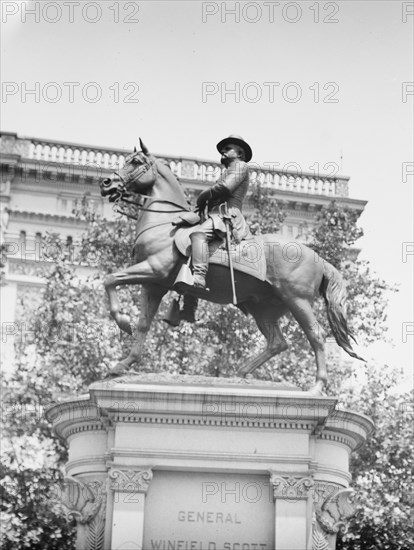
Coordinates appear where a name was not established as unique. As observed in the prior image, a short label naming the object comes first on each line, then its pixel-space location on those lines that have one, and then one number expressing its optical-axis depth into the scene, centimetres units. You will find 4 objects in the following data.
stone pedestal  1205
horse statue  1337
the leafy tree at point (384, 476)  2491
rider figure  1313
